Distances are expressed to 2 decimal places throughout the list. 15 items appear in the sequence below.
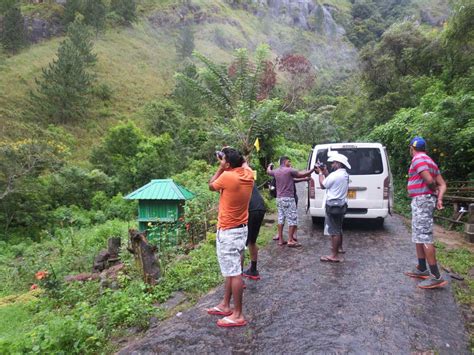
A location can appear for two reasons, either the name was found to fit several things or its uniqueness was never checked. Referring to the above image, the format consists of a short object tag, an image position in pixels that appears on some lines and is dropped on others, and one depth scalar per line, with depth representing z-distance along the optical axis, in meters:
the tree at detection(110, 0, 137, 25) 53.06
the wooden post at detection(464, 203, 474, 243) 8.40
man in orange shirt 4.28
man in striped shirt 5.18
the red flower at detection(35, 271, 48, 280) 6.61
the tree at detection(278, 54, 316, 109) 35.34
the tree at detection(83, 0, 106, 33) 45.30
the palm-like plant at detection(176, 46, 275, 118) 13.31
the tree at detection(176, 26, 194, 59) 52.22
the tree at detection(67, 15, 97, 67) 36.34
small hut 8.72
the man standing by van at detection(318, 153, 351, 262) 6.31
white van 8.20
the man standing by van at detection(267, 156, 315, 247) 7.28
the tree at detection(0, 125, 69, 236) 17.83
